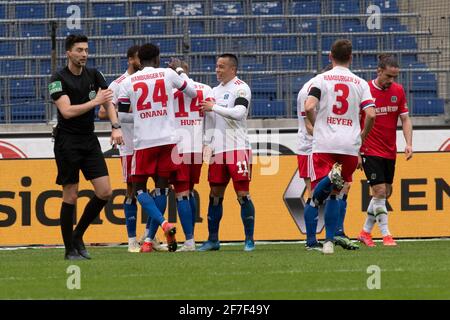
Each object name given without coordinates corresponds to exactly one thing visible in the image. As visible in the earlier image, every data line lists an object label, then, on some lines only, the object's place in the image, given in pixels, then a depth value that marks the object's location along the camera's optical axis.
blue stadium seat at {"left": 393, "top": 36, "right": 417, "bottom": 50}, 21.39
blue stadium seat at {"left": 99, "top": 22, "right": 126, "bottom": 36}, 21.39
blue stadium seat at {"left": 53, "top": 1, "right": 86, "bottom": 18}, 21.55
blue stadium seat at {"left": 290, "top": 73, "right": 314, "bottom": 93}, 19.08
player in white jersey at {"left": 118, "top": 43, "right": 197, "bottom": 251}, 11.94
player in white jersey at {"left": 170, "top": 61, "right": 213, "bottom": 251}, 12.24
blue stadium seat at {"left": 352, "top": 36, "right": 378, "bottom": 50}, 21.17
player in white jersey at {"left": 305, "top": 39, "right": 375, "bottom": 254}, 11.20
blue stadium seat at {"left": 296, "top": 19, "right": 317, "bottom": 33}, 21.61
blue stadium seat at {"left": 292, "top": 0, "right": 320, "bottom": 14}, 22.38
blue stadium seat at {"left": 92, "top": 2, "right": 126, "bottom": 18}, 22.02
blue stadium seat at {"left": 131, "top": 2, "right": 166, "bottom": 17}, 22.30
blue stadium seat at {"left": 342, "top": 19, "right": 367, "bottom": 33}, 21.44
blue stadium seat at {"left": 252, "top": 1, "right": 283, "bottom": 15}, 22.45
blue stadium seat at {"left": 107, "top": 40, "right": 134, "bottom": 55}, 20.81
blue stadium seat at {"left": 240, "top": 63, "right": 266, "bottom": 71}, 20.33
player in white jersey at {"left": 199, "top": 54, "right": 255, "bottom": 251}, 12.27
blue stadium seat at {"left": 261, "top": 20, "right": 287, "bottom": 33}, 21.78
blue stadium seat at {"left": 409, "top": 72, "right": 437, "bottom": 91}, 19.20
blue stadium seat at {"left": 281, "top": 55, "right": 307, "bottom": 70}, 20.35
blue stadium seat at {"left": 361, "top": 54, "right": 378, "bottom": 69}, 20.81
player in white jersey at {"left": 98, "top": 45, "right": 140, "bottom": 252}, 12.85
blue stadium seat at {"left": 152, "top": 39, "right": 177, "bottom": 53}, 20.72
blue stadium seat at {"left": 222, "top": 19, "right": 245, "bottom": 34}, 21.52
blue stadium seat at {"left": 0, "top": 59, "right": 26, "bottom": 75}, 20.00
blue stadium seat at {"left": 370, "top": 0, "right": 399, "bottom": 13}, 22.69
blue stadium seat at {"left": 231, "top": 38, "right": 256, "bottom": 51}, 20.75
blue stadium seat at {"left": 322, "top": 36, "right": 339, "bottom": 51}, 21.14
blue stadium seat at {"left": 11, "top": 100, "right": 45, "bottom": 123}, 18.28
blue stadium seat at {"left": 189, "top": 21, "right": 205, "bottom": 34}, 21.53
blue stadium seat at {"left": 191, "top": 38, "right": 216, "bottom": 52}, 20.97
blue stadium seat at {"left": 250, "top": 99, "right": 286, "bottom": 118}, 18.83
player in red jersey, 13.00
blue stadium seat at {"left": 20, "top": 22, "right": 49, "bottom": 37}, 21.32
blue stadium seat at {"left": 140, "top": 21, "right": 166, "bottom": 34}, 21.48
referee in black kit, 10.77
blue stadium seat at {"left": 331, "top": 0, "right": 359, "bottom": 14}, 22.25
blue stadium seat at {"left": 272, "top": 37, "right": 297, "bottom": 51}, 21.16
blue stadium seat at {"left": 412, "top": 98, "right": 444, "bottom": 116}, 19.02
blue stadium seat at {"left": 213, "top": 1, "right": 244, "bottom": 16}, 22.42
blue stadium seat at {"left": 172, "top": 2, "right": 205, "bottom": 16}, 22.25
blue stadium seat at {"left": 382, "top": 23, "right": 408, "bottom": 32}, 21.89
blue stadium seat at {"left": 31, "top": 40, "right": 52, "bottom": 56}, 20.62
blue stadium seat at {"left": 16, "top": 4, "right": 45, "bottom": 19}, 21.81
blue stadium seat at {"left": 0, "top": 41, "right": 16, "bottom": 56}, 20.86
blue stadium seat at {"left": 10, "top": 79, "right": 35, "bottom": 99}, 19.17
